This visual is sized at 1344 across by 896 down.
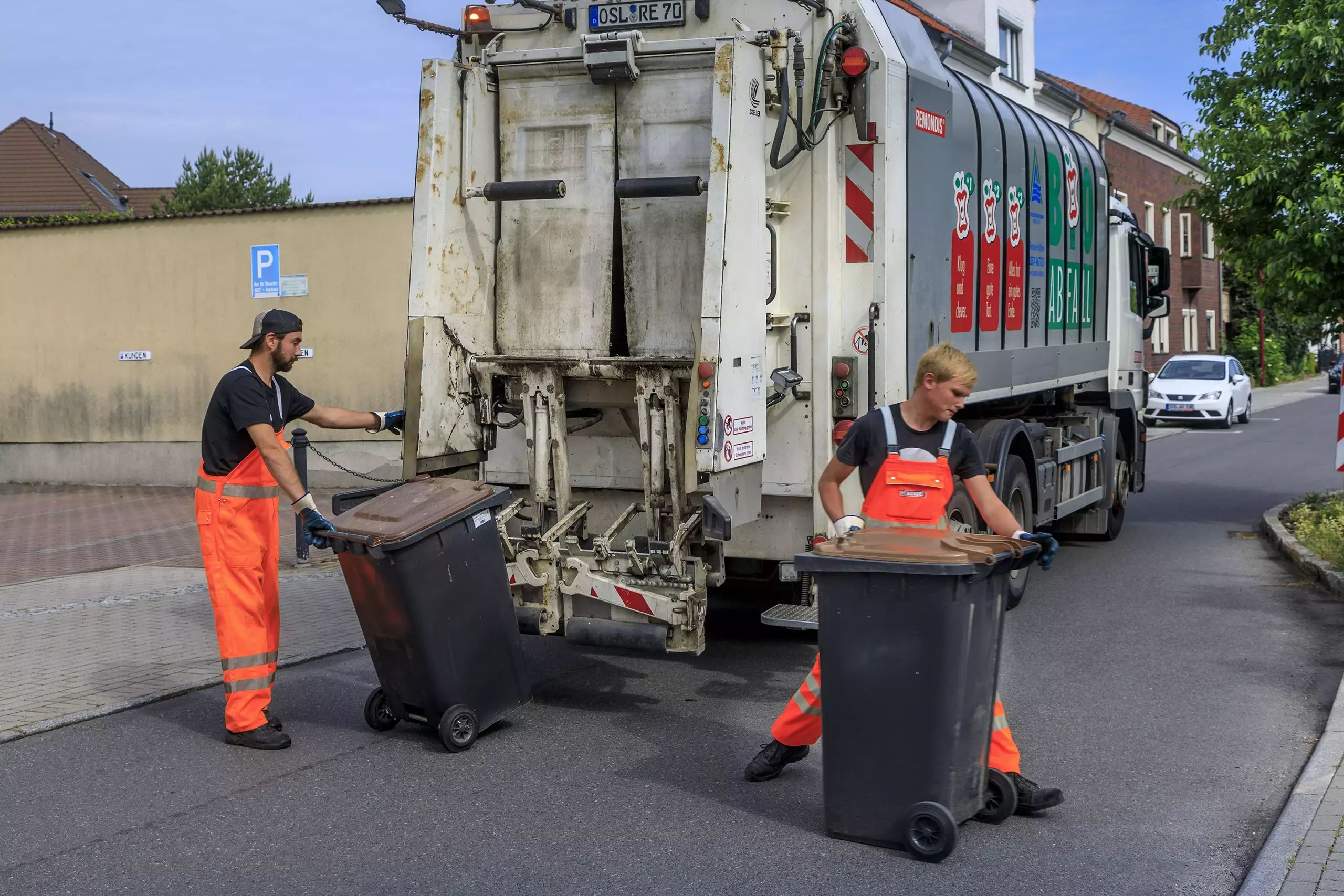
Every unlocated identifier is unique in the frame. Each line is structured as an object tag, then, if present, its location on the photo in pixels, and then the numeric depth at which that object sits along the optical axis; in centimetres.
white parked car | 2573
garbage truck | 579
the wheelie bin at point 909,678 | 404
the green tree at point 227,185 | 3947
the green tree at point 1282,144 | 1030
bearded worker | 540
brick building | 3944
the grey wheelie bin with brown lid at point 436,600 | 516
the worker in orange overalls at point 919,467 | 449
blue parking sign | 1510
